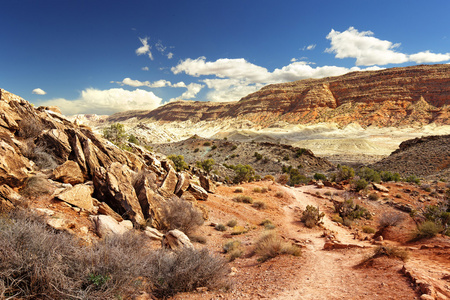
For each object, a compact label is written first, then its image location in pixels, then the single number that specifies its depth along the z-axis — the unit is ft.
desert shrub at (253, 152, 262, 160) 132.75
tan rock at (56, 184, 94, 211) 25.27
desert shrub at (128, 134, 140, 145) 127.95
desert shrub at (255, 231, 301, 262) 25.57
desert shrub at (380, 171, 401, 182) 80.08
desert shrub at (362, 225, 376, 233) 39.27
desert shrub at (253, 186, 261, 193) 61.61
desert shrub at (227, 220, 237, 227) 39.17
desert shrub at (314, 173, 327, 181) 93.99
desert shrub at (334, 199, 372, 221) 47.24
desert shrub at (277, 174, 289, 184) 84.67
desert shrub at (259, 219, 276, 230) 38.23
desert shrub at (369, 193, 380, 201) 56.70
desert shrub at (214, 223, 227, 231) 36.78
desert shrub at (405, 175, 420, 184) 71.82
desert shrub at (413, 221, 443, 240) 28.27
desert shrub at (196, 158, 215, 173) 90.97
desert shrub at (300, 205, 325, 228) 40.66
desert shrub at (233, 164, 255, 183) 80.43
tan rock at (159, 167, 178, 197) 37.19
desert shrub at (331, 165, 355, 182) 78.18
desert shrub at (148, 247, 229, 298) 16.02
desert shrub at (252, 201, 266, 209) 50.47
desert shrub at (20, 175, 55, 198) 23.69
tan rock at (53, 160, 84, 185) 28.56
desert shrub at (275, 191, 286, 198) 59.67
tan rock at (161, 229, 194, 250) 23.37
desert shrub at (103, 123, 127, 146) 86.35
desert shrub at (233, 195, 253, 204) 53.11
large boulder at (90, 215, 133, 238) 22.24
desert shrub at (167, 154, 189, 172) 72.65
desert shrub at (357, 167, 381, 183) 73.35
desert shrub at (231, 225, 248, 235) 35.82
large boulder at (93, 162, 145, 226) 28.43
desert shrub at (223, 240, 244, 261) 26.42
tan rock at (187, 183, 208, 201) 47.14
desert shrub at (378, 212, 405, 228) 37.73
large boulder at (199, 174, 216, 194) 56.72
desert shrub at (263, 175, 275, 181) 85.14
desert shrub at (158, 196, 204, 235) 30.76
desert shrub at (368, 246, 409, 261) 20.95
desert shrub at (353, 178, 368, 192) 62.34
